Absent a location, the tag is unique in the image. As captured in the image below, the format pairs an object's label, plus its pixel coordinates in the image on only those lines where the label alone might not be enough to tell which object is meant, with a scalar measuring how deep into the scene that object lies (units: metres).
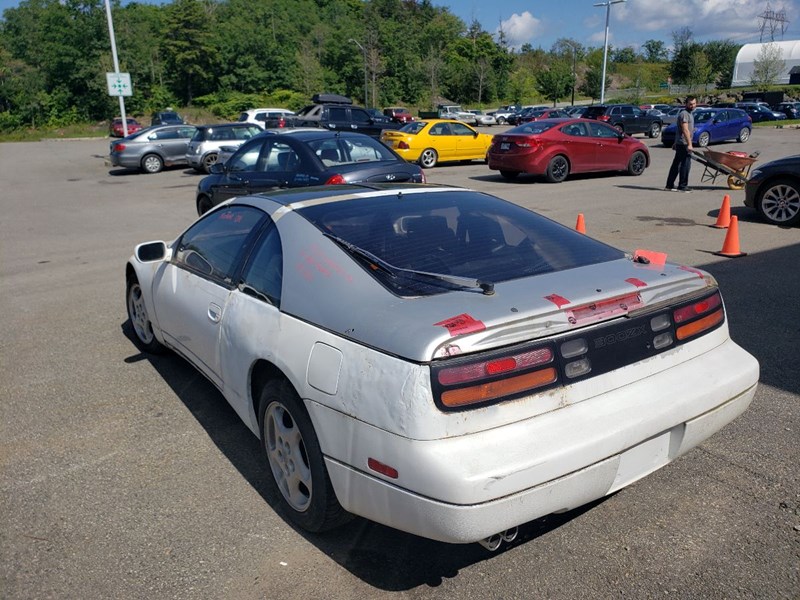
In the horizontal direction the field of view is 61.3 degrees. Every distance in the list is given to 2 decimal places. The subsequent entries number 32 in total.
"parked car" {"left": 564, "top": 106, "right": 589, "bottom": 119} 36.99
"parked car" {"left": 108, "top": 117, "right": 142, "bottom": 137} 40.68
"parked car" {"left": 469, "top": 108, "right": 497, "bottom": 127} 53.69
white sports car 2.37
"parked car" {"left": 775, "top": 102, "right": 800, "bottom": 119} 44.76
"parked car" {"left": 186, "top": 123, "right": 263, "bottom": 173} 21.30
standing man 13.10
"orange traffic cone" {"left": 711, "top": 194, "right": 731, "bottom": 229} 10.16
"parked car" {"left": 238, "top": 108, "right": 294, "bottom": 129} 29.09
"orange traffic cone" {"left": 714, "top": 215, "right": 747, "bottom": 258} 8.26
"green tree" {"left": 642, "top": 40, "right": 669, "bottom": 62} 144.12
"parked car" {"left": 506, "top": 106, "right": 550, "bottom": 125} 53.47
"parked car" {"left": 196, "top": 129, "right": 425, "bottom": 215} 9.49
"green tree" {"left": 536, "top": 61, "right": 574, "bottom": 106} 89.75
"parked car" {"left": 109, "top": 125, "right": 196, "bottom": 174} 22.39
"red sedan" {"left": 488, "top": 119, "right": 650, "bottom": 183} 16.42
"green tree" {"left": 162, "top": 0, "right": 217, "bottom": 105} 74.69
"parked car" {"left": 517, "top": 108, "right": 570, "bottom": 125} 41.73
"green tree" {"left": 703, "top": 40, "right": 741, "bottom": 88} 101.94
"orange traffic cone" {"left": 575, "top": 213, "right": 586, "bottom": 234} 8.86
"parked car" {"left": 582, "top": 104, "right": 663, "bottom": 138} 33.50
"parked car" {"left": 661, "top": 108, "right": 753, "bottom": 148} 27.62
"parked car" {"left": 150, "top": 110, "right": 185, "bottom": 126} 40.47
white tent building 89.19
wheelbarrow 13.53
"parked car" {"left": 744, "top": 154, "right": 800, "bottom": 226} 10.02
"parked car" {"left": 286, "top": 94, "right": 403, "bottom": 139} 25.67
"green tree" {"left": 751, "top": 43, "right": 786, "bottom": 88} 70.88
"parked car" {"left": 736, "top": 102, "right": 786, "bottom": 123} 41.94
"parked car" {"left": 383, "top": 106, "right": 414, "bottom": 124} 42.07
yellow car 20.97
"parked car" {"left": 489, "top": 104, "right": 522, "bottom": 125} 56.47
